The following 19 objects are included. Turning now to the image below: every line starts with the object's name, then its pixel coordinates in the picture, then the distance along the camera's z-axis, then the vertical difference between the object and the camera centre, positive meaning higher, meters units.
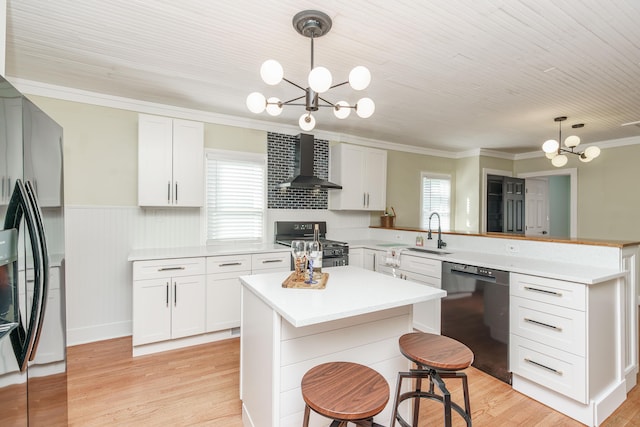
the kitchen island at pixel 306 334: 1.51 -0.68
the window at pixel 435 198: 5.83 +0.31
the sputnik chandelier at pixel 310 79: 1.60 +0.73
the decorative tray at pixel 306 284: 1.83 -0.43
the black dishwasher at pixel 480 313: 2.48 -0.88
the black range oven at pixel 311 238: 3.85 -0.35
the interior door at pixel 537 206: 5.77 +0.15
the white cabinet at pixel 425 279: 3.09 -0.70
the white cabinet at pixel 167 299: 2.91 -0.86
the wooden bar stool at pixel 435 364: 1.47 -0.74
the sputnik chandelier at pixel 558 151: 3.52 +0.76
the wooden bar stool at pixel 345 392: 1.16 -0.75
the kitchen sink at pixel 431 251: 3.36 -0.43
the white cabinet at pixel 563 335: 2.03 -0.87
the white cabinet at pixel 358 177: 4.58 +0.57
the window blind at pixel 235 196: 3.86 +0.23
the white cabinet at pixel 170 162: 3.22 +0.56
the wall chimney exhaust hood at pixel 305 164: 4.03 +0.69
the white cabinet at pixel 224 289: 3.23 -0.83
